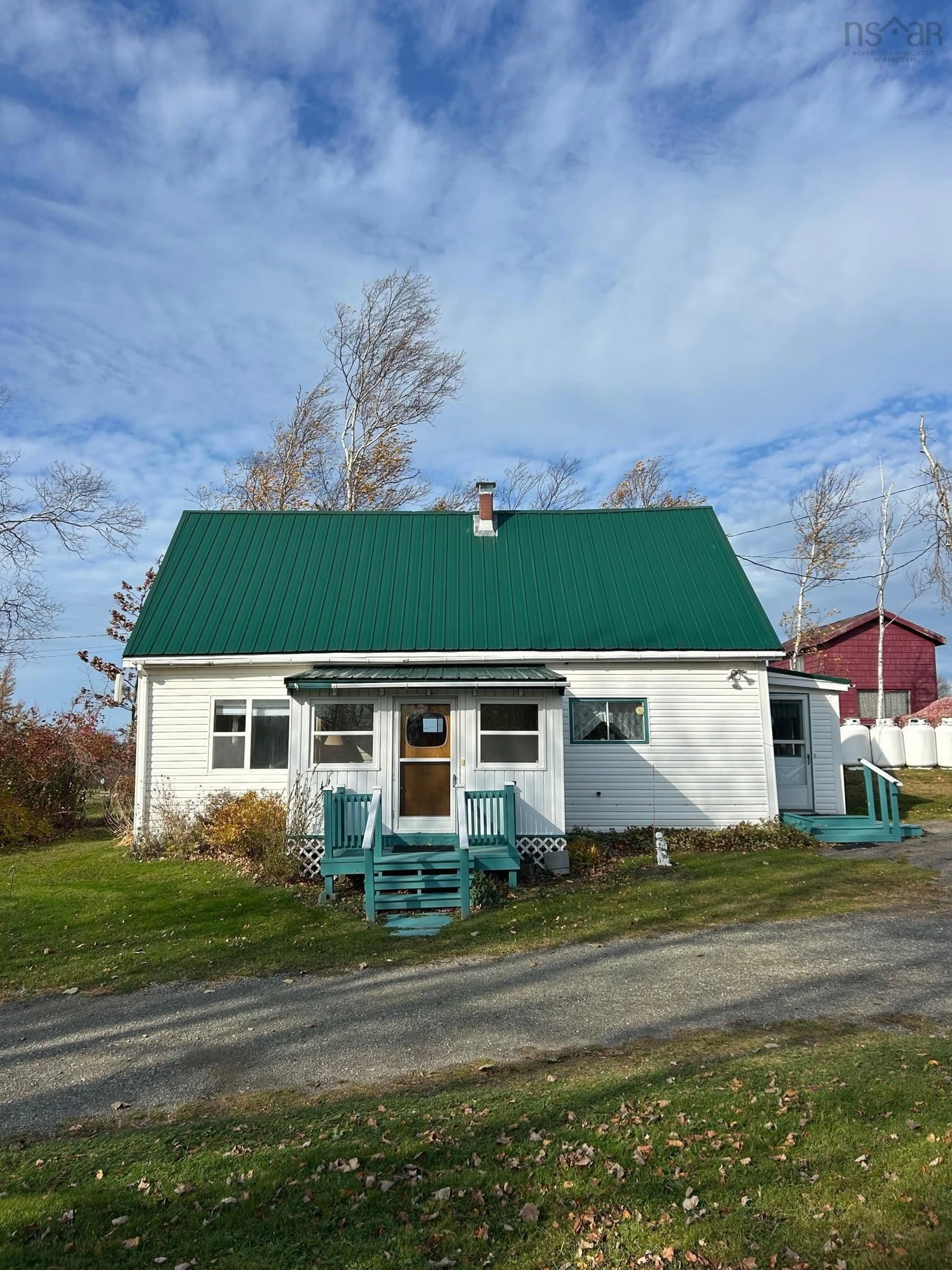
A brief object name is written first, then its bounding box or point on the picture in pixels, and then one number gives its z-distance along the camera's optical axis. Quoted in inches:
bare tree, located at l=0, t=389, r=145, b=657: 944.9
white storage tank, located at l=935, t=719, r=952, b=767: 1032.2
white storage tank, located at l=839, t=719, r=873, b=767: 1042.1
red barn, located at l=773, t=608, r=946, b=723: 1328.7
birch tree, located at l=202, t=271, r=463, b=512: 1154.7
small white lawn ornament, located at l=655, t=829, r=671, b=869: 522.6
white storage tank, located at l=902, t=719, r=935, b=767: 1045.8
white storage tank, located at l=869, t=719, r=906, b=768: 1053.2
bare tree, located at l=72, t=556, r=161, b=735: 979.9
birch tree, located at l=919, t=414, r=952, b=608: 930.7
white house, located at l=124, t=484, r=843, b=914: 530.3
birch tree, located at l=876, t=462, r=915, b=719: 1154.0
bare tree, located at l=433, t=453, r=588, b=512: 1308.6
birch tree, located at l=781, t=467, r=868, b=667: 1146.0
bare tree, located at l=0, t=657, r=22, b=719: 845.8
